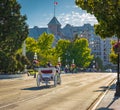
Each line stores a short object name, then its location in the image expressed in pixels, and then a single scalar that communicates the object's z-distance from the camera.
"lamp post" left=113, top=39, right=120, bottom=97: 24.77
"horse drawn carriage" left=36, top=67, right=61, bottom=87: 35.41
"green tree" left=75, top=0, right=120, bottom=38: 19.67
